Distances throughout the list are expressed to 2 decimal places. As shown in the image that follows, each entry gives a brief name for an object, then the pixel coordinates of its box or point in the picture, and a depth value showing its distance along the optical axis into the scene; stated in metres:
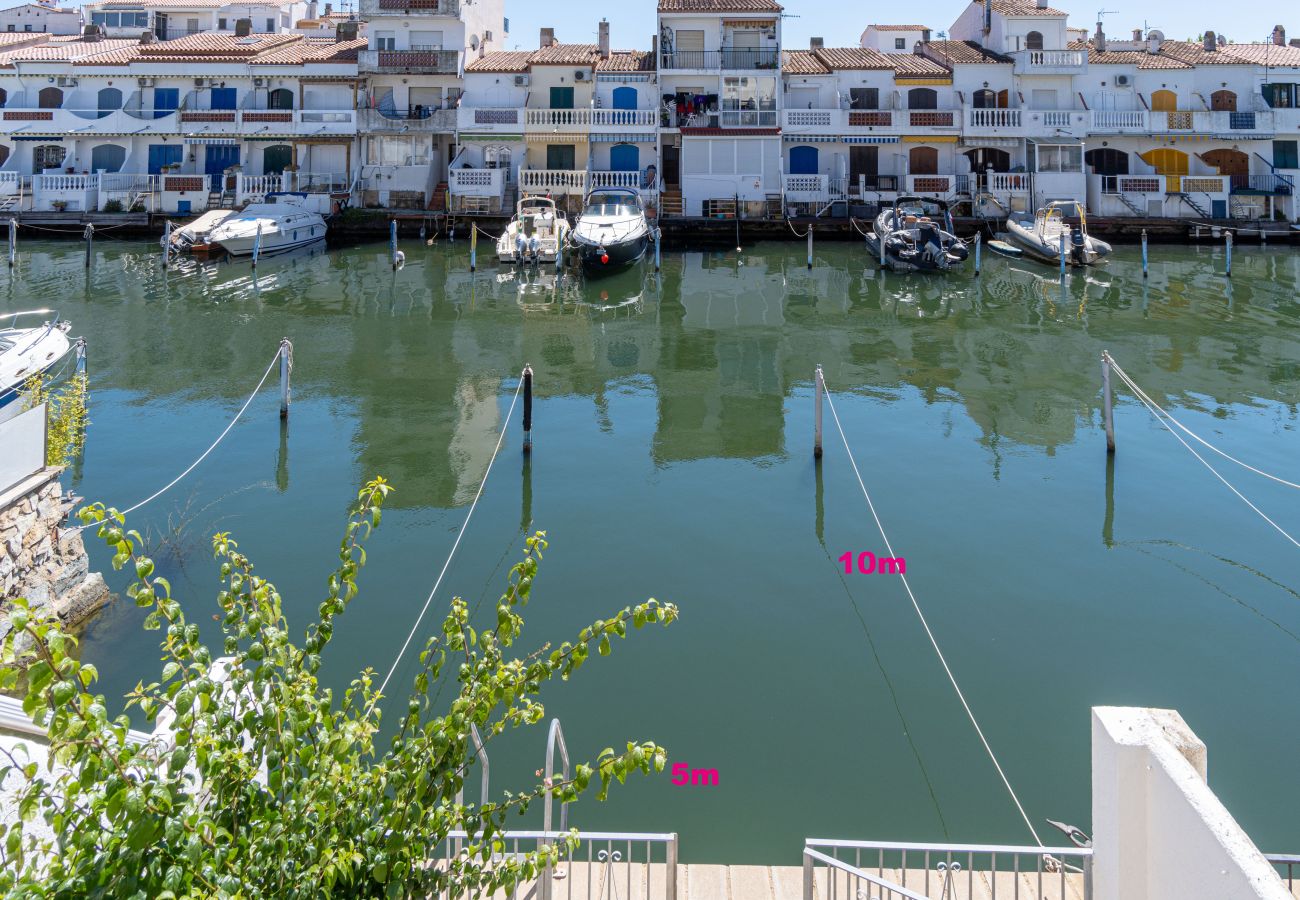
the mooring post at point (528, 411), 17.03
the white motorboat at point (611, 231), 34.91
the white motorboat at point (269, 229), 38.41
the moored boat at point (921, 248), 35.81
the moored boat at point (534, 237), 36.97
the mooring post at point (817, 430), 17.27
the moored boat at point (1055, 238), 36.91
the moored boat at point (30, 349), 16.59
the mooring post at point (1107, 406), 17.28
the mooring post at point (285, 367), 18.84
